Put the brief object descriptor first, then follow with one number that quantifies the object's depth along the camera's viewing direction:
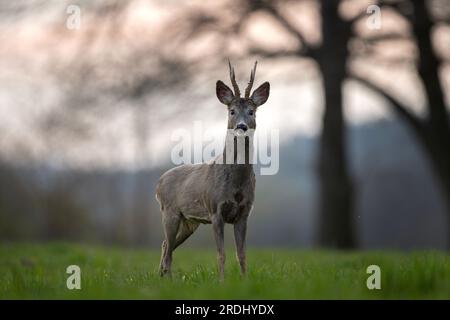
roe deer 7.52
